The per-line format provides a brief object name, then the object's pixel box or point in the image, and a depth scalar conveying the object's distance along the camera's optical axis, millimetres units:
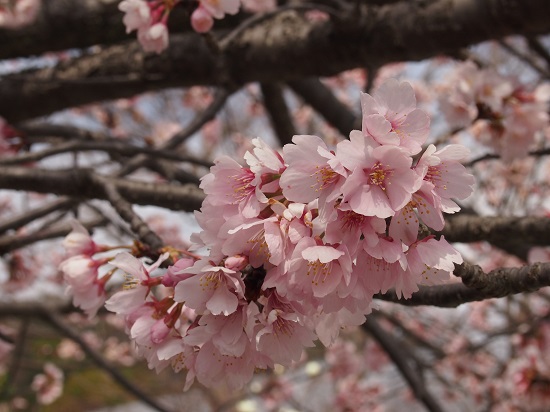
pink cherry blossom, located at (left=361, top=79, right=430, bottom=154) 457
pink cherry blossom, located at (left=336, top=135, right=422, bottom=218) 452
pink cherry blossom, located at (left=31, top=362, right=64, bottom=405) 3953
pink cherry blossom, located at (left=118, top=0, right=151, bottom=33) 702
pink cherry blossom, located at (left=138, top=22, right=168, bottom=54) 723
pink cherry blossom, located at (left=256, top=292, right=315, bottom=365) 477
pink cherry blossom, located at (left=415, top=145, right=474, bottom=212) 471
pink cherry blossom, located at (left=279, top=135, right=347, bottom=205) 463
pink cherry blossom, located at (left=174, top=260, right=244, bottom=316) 473
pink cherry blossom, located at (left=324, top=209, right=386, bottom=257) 460
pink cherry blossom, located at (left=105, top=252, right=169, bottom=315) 521
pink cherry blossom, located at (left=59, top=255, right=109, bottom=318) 583
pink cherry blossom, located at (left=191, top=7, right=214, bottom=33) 682
